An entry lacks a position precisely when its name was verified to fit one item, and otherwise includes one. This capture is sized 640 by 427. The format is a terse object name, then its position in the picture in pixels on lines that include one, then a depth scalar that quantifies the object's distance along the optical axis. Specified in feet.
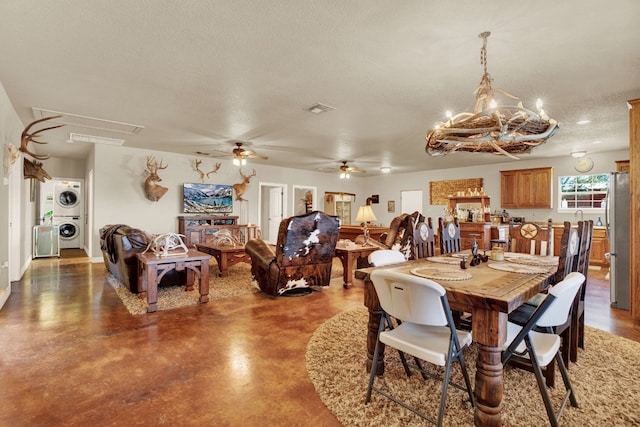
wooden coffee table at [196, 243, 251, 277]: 16.79
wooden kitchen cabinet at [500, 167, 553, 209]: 24.45
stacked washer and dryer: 26.84
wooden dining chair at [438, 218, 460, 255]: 11.57
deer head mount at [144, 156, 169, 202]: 22.67
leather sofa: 13.17
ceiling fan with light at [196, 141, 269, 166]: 19.19
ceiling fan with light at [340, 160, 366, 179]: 26.43
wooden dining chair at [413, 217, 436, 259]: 10.55
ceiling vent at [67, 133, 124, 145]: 19.14
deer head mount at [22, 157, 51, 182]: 17.40
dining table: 5.10
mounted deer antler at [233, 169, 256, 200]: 27.02
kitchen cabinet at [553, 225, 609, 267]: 20.45
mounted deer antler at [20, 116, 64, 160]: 13.59
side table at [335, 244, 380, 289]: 15.12
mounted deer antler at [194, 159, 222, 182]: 25.25
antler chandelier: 7.38
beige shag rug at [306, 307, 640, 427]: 5.65
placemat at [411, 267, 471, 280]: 6.37
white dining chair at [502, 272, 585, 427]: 4.94
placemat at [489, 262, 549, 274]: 7.10
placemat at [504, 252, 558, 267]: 8.39
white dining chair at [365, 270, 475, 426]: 5.09
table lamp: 17.07
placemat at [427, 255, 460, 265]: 8.49
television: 24.95
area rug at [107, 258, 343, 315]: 12.09
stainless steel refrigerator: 12.34
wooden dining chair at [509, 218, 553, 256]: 10.54
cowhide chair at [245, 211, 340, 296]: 12.65
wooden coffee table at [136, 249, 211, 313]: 11.29
